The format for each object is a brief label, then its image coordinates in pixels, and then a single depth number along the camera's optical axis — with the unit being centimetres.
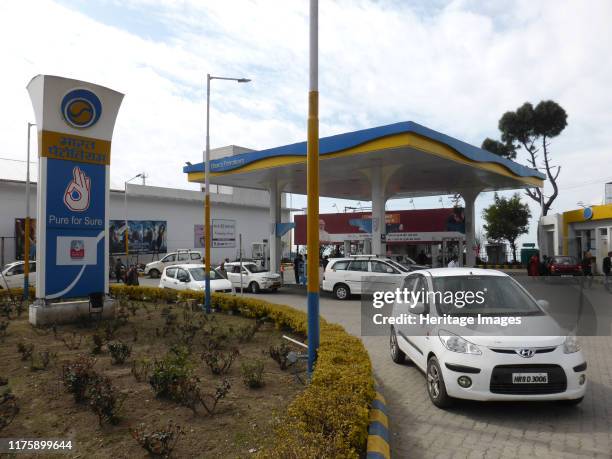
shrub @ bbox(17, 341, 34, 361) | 720
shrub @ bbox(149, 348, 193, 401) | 537
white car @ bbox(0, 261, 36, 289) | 2075
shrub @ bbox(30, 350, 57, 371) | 675
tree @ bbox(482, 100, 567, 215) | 3703
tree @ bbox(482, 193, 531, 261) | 3859
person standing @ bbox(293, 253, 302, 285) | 2456
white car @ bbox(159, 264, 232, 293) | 1631
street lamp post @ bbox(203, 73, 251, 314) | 1238
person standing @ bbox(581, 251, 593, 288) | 2175
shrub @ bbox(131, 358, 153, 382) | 621
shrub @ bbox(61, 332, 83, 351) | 814
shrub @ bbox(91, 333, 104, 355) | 768
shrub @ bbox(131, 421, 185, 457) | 396
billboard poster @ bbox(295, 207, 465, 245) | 3022
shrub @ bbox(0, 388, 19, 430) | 472
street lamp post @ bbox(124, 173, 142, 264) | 3541
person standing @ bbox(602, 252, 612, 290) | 1819
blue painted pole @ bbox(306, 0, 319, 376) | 581
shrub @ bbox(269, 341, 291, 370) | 695
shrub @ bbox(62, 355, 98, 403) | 535
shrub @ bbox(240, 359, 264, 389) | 590
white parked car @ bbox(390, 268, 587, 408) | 492
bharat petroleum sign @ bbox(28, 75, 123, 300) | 1073
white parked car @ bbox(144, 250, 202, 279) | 3231
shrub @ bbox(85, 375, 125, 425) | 472
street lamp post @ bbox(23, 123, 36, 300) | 1511
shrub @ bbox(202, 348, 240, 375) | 650
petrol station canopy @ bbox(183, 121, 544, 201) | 1567
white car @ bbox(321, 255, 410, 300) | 1698
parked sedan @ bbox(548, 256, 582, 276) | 2298
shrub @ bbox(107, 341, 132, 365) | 706
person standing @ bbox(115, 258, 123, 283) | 2655
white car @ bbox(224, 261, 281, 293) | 2075
